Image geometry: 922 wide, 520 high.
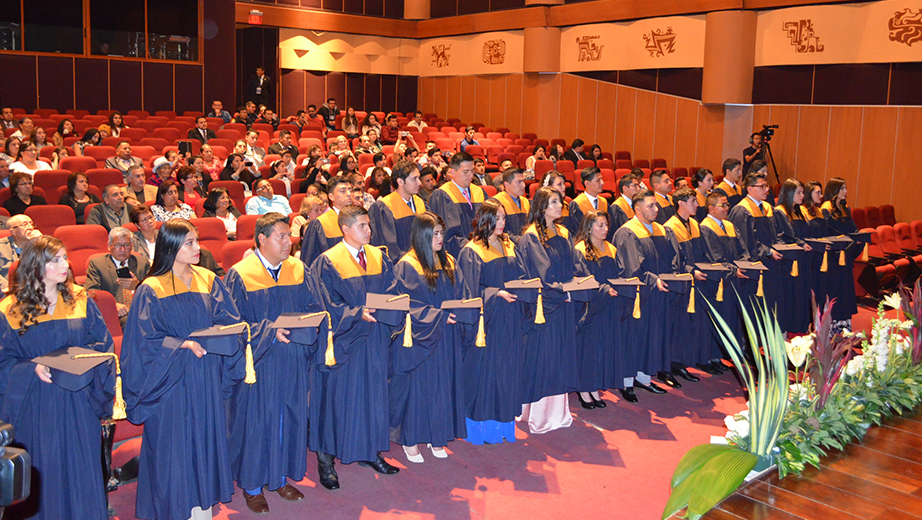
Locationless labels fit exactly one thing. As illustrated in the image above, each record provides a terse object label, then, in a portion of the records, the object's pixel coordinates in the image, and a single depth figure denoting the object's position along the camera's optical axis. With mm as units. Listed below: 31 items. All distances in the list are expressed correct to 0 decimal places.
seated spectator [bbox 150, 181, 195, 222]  6762
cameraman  12539
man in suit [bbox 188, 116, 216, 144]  12133
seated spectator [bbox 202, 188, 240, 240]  7082
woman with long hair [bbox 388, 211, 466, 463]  4492
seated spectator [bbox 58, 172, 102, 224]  7031
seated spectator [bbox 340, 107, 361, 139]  14273
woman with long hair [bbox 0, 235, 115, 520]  3289
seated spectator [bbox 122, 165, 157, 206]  7531
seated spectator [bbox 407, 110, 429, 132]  16375
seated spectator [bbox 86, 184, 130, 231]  6504
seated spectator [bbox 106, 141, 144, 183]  9242
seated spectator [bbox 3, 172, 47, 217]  6832
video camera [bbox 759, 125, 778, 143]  12406
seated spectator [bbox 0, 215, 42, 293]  4828
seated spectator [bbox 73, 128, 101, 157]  10711
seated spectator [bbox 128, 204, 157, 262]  5551
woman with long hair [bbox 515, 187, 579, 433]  5102
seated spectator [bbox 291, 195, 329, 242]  5895
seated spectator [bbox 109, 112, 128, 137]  12047
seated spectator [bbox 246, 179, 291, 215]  7531
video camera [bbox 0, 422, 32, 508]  1760
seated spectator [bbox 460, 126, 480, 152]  14223
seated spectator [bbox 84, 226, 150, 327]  4918
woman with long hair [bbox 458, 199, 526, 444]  4824
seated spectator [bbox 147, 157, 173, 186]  7895
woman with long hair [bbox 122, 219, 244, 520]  3494
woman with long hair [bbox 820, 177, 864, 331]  7582
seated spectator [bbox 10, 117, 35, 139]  10662
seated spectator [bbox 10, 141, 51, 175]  8617
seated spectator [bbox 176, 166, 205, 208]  7781
